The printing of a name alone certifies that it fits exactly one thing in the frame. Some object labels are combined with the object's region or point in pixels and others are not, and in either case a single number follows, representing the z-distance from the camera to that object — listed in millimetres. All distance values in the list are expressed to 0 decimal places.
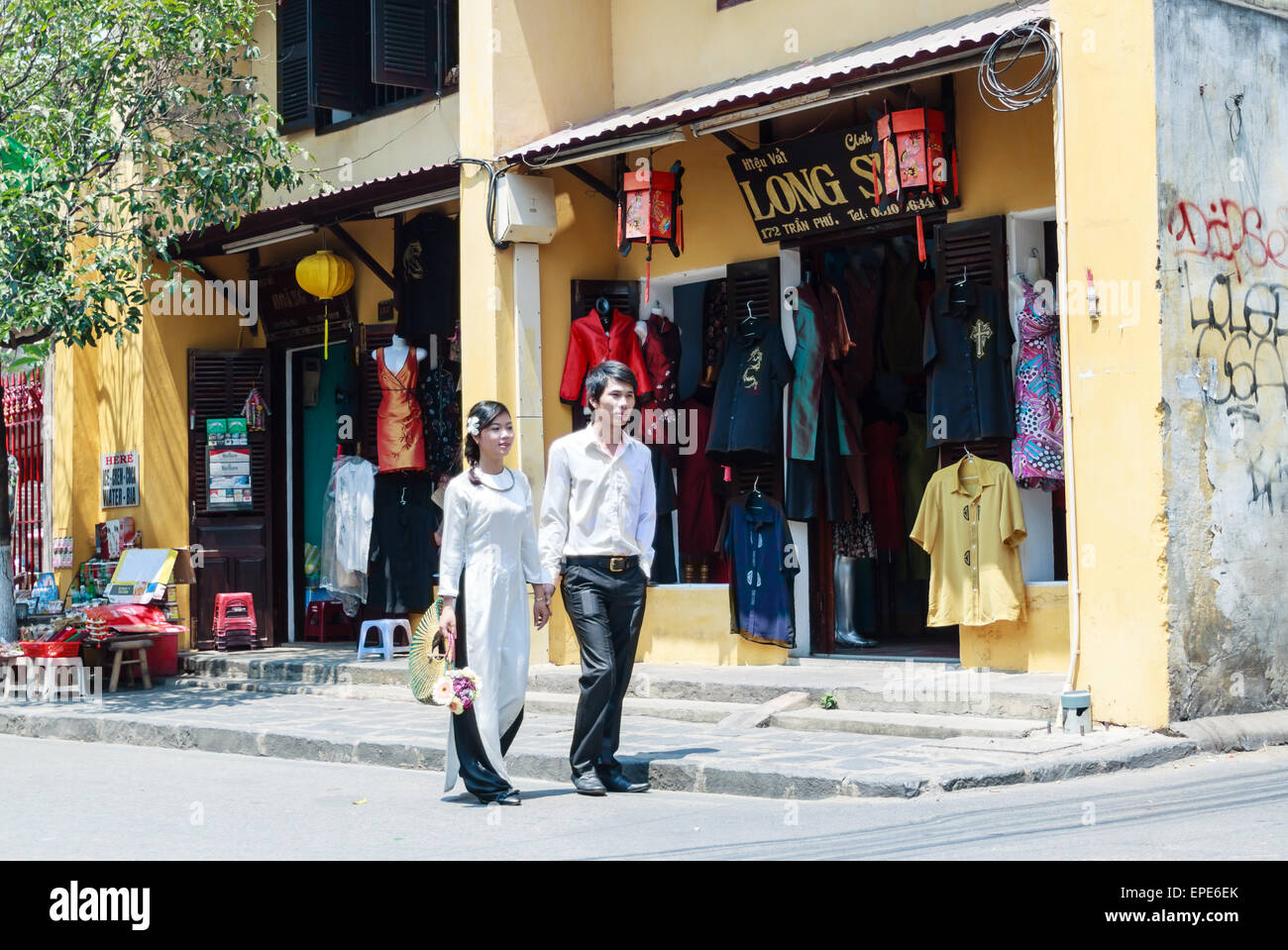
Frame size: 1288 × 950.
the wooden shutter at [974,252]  10219
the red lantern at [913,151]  10141
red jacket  12359
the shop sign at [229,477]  15211
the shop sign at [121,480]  15570
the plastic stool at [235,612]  14922
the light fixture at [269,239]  13992
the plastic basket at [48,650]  12844
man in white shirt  7672
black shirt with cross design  10047
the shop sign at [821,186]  10641
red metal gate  17281
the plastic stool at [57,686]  12742
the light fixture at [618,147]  10836
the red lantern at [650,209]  11602
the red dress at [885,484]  12385
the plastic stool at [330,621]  15430
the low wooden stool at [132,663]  13234
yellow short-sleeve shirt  9852
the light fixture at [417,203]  12703
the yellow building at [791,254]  8477
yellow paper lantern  14414
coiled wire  8820
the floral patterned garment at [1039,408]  9773
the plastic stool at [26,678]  12797
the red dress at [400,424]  13727
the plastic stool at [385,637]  13473
